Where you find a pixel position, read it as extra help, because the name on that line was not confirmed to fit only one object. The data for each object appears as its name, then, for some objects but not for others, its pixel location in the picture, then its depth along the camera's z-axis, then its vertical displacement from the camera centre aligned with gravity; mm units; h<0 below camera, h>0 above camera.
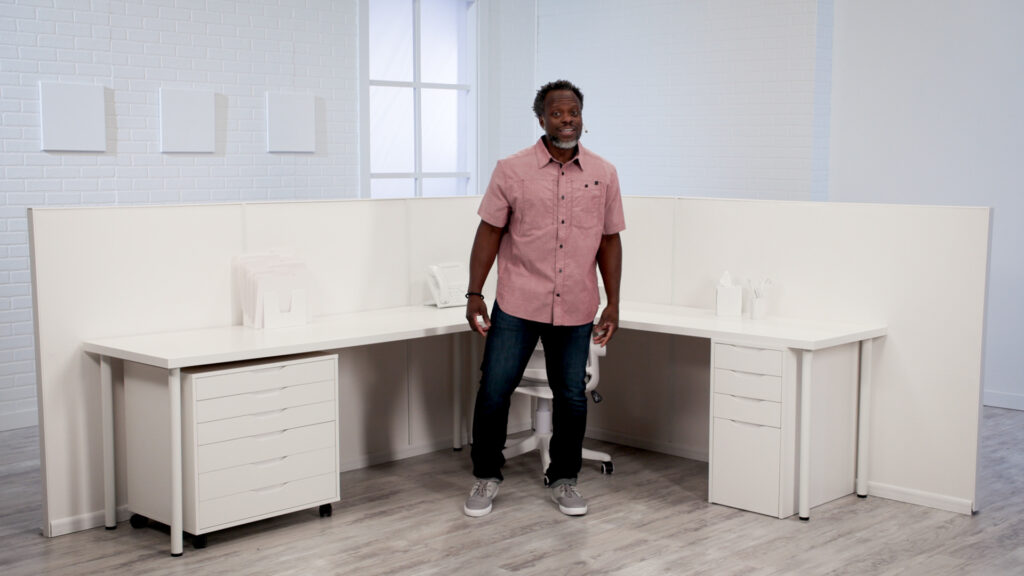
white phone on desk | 4414 -366
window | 6617 +592
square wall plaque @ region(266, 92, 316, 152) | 6000 +382
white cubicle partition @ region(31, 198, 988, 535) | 3543 -346
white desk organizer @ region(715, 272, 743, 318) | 4184 -401
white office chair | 4113 -805
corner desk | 3299 -486
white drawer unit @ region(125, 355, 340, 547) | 3311 -782
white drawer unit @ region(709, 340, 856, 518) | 3691 -796
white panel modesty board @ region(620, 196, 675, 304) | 4562 -231
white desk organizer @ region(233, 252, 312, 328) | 3803 -346
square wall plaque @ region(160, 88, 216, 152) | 5543 +360
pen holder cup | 4109 -422
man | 3596 -250
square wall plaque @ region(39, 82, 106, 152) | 5055 +342
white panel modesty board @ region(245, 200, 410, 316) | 4023 -198
